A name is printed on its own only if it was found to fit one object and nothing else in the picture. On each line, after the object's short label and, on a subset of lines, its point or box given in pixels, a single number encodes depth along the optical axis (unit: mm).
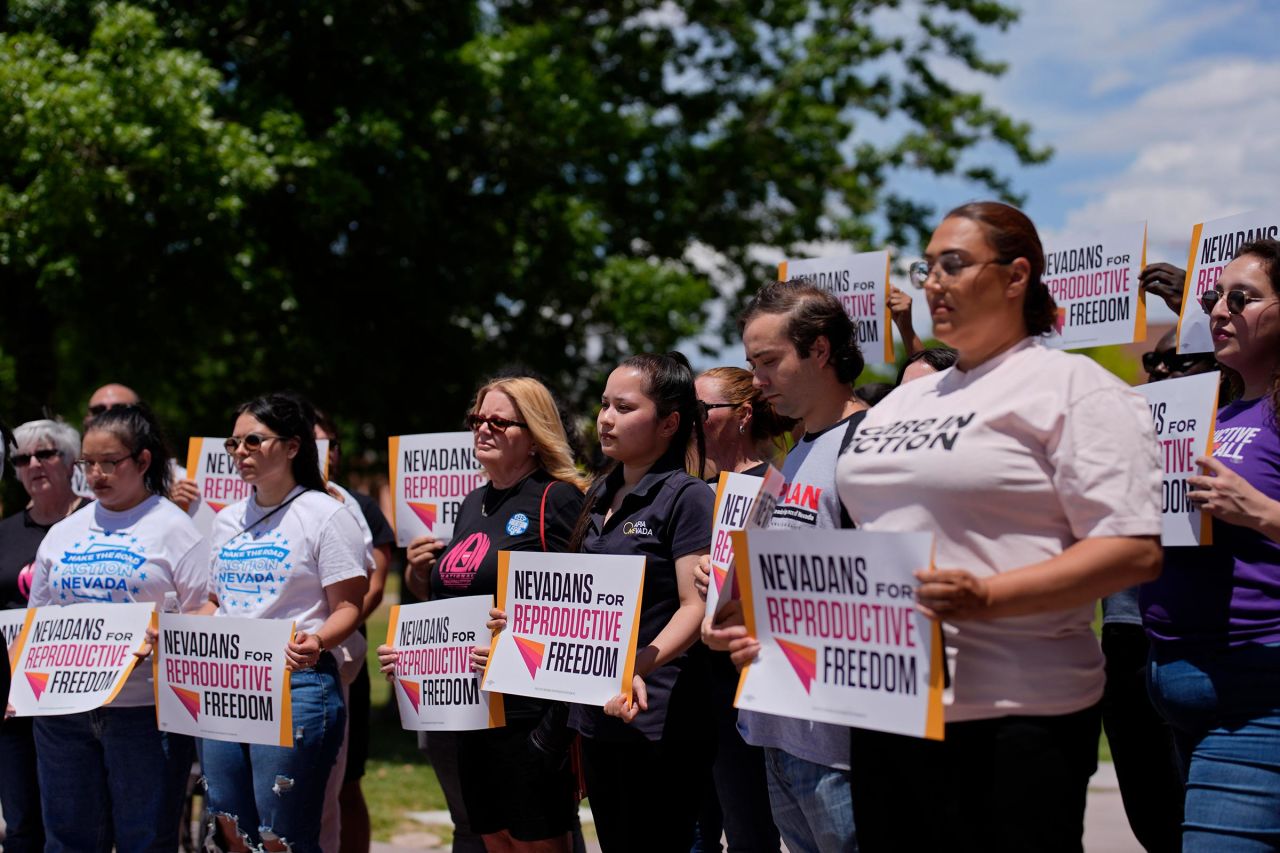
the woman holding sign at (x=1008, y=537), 2727
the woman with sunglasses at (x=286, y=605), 5012
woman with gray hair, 5781
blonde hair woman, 4781
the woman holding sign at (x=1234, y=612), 3377
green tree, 9961
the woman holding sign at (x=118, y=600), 5410
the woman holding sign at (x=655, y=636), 4246
